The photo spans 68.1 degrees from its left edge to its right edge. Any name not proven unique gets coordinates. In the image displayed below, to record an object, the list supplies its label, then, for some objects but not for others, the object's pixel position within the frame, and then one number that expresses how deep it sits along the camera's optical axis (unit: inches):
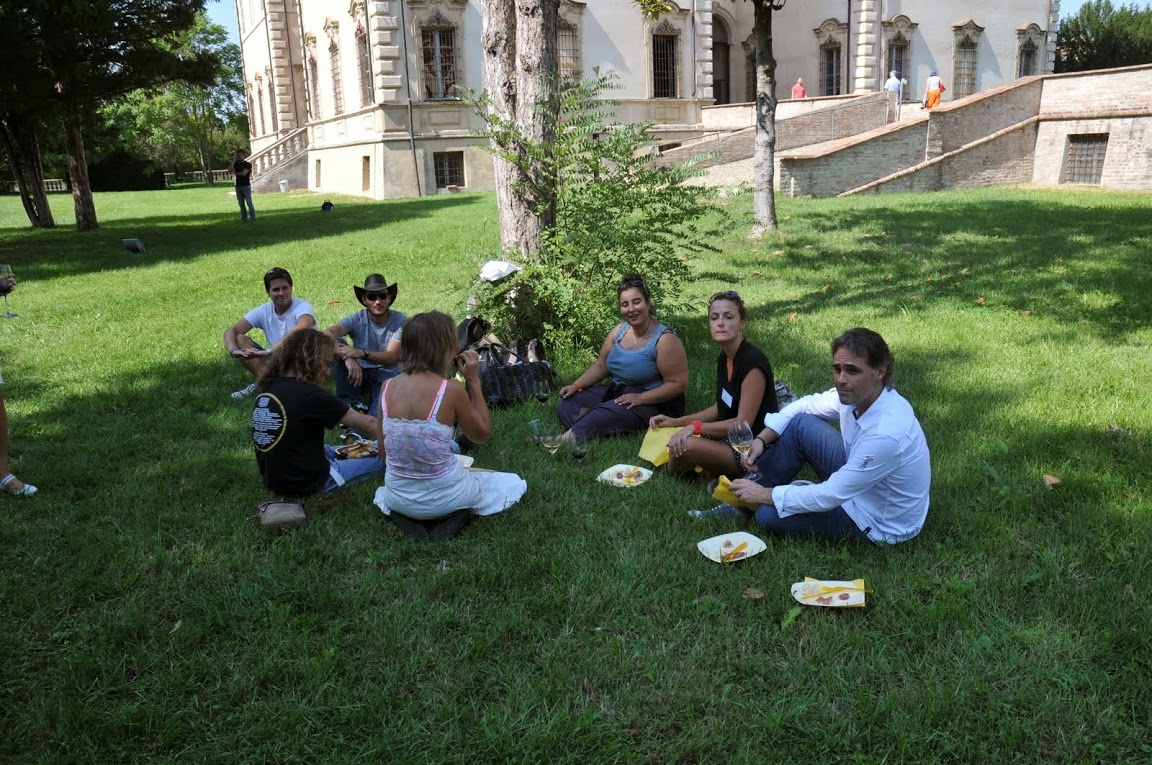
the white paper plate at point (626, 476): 206.2
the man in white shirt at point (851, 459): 152.3
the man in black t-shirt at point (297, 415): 189.5
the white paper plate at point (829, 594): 146.7
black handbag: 271.4
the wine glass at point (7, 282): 219.8
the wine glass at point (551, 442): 220.8
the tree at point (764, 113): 531.8
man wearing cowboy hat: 266.7
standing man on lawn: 898.1
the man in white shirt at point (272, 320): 272.2
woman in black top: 198.7
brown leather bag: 184.7
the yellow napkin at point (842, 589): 149.6
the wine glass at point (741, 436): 171.3
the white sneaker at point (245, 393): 290.4
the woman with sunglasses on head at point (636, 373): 233.5
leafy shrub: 301.0
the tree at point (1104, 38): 1775.3
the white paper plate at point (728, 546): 166.0
